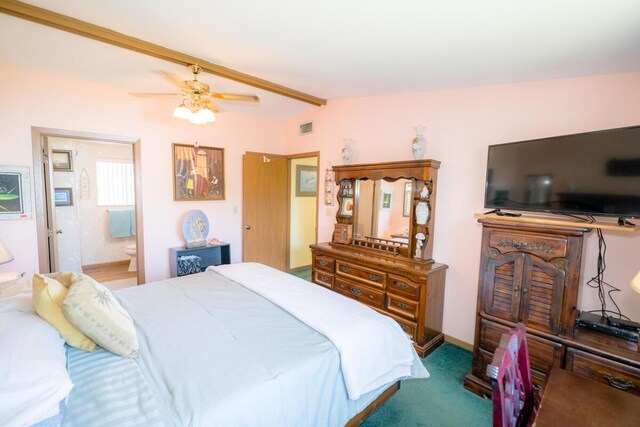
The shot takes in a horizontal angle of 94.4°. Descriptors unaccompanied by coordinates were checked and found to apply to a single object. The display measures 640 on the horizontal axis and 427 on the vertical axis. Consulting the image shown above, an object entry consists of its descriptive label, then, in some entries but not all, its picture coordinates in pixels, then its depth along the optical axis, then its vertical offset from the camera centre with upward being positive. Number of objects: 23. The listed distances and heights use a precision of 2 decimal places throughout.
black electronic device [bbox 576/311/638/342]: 1.76 -0.81
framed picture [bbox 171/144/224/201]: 3.82 +0.19
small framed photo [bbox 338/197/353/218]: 3.61 -0.21
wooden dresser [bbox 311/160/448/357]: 2.73 -0.63
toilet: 4.93 -1.13
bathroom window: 5.01 +0.04
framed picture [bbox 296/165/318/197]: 5.16 +0.15
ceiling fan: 2.37 +0.71
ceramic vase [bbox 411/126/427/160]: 2.85 +0.46
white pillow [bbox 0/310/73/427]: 0.91 -0.65
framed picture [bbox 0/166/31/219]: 2.77 -0.09
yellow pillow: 1.39 -0.60
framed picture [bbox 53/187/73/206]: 4.48 -0.19
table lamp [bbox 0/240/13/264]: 2.39 -0.59
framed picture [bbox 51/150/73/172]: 4.46 +0.35
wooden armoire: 1.73 -0.77
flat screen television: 1.71 +0.14
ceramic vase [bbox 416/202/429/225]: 2.85 -0.20
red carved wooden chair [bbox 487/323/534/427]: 0.91 -0.66
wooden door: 4.41 -0.33
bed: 1.10 -0.80
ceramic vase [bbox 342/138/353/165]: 3.59 +0.46
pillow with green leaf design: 1.36 -0.65
